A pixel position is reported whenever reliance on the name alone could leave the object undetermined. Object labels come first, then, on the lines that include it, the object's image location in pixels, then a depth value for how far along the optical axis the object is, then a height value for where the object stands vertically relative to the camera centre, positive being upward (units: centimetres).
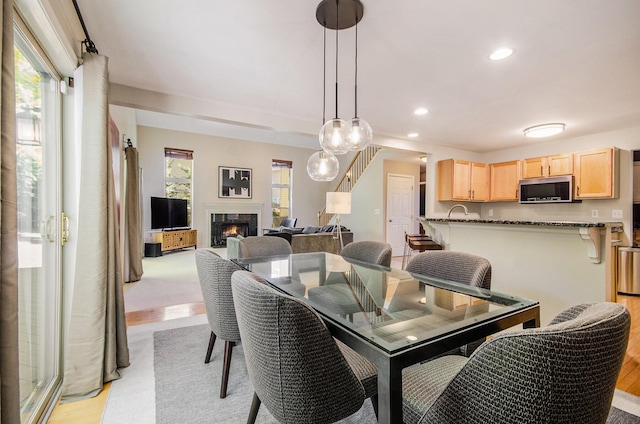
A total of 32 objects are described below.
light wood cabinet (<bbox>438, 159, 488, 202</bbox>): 527 +59
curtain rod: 181 +113
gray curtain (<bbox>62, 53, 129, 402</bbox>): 176 -25
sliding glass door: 146 -10
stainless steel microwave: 470 +38
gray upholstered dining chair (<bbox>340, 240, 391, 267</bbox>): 248 -38
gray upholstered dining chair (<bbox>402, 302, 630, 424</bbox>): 65 -39
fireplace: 818 -25
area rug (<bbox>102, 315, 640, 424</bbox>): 158 -112
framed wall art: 838 +85
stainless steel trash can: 399 -81
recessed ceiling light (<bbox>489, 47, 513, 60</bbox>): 225 +126
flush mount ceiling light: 405 +117
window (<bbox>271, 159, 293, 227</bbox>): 923 +71
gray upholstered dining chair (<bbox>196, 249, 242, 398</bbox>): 171 -52
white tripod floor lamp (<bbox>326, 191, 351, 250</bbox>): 482 +16
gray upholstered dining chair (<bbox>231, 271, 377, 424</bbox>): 90 -49
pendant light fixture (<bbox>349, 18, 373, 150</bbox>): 205 +55
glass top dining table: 94 -47
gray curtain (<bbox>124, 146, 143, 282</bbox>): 450 -16
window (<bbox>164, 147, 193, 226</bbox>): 774 +101
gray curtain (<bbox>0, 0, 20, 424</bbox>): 90 -9
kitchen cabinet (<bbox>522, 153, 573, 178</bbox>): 477 +79
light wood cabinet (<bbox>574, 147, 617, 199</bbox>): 430 +59
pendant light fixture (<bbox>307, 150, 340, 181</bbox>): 273 +44
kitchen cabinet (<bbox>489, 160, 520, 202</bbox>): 545 +60
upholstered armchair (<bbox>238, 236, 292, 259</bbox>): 291 -37
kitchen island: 227 -42
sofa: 526 -51
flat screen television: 698 -5
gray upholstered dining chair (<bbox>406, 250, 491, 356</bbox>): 170 -37
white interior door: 720 +7
